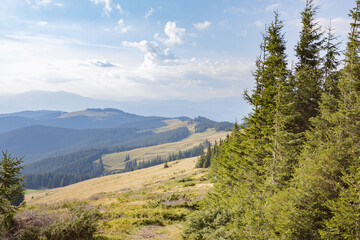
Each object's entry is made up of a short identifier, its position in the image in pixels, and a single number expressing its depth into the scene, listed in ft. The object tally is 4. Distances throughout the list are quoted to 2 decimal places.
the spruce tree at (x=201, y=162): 268.21
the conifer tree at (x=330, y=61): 68.02
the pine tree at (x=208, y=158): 257.34
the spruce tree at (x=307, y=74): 63.62
